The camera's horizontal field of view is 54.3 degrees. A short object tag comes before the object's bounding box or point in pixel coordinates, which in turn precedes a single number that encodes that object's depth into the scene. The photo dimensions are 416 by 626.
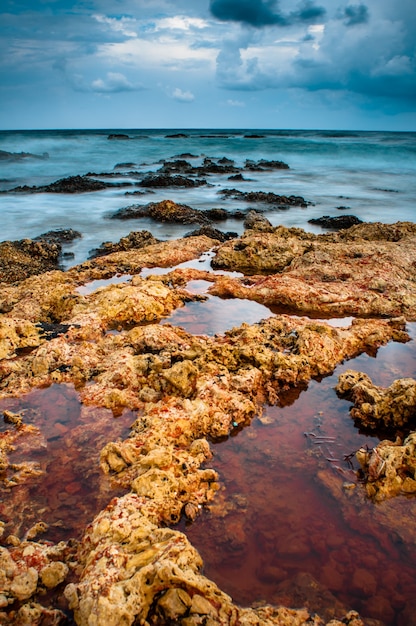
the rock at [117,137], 72.24
